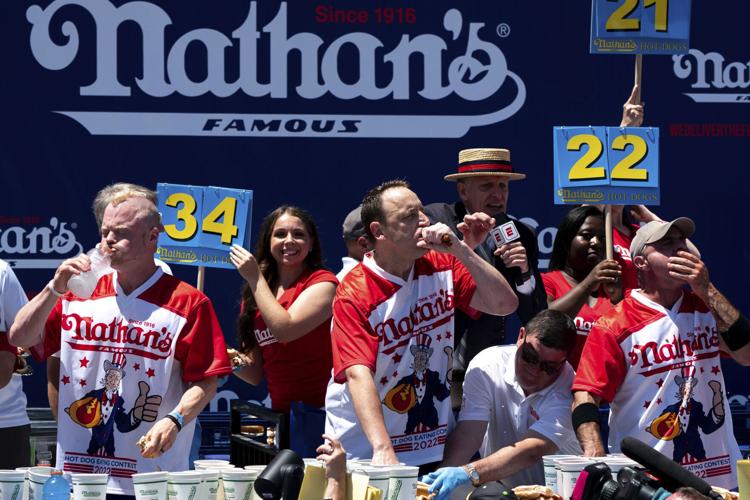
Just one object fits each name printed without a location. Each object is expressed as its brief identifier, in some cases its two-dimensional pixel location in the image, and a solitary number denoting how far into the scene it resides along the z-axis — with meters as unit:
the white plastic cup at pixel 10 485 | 6.77
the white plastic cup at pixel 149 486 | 6.47
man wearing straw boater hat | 9.76
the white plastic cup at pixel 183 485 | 6.52
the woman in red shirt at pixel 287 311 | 9.35
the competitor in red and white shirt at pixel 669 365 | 8.24
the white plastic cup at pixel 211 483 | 6.58
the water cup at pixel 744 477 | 6.49
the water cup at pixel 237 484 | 6.59
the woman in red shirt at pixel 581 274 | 10.25
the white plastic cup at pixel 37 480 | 6.67
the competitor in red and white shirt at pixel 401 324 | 8.23
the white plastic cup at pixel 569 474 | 6.78
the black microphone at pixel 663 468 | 5.38
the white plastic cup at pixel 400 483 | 6.55
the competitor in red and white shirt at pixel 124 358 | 7.98
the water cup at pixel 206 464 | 6.77
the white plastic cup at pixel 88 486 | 6.58
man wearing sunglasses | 8.58
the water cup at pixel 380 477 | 6.53
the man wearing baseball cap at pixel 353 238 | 10.37
